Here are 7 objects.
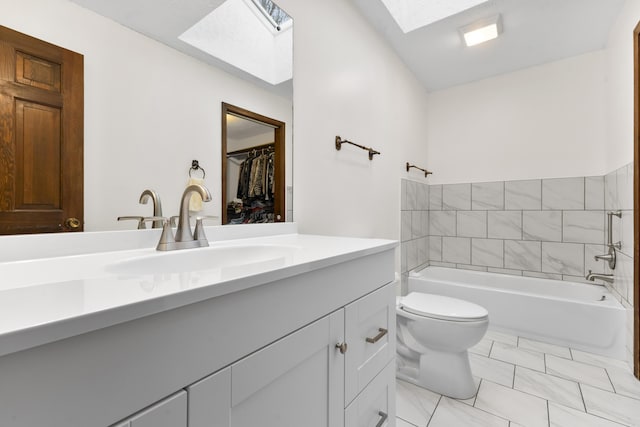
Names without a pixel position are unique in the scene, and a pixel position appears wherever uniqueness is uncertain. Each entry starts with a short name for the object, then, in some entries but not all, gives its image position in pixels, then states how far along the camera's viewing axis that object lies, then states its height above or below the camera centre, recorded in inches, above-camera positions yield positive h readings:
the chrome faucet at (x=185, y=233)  35.2 -2.6
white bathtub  77.9 -27.3
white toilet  60.6 -27.0
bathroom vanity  13.4 -7.7
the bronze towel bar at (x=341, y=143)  69.6 +16.9
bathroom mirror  32.6 +17.3
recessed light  80.0 +52.0
